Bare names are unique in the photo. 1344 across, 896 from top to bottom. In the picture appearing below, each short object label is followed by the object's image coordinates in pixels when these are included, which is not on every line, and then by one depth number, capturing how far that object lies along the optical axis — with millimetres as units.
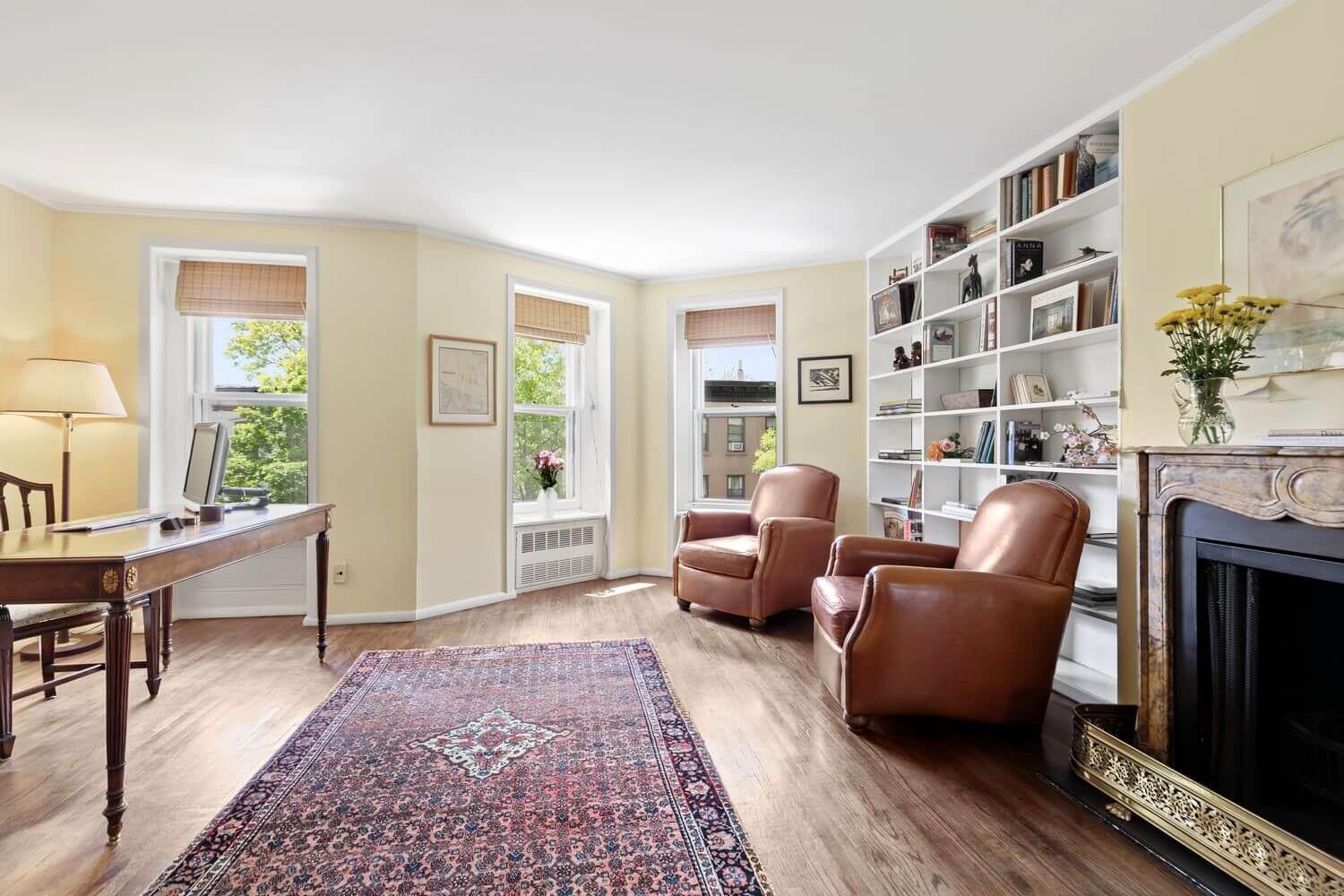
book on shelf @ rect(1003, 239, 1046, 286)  3118
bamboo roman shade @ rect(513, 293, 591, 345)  4703
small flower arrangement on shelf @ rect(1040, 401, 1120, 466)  2668
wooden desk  1717
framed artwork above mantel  1800
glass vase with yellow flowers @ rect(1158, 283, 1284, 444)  1871
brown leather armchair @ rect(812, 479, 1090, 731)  2299
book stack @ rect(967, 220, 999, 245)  3379
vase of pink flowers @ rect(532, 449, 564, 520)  4898
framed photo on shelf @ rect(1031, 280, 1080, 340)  2799
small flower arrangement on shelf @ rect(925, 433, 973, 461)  3766
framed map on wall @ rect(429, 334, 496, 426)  4102
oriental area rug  1610
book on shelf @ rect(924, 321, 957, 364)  3863
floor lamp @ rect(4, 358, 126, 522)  3143
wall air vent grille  4703
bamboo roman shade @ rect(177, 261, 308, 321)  3904
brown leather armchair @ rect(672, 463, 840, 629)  3842
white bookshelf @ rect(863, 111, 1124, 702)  2834
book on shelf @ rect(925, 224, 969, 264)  3799
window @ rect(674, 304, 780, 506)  5062
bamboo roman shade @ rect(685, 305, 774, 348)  5012
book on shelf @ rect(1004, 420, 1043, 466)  3129
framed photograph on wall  4645
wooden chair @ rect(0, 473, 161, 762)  2143
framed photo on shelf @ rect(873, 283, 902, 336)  4231
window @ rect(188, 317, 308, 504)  4020
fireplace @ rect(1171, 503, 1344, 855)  1671
